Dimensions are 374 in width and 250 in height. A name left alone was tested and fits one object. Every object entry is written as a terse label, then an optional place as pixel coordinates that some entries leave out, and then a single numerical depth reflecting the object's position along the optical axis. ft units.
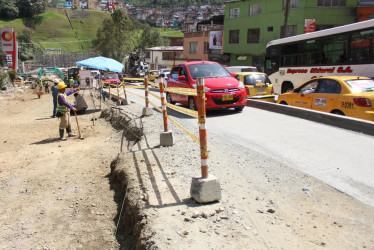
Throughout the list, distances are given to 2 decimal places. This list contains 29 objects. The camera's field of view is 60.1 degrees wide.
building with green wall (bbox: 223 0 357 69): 104.88
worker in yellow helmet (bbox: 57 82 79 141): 33.71
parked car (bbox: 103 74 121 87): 108.06
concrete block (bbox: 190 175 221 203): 12.42
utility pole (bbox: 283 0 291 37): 83.41
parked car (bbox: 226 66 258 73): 61.05
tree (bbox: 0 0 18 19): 404.98
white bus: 38.88
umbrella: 54.03
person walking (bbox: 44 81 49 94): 118.21
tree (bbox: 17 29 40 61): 275.39
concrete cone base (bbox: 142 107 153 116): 33.62
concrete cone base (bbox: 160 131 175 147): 21.29
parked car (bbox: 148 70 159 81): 128.14
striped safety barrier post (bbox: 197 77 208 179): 12.09
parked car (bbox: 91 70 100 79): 124.71
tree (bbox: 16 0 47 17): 436.35
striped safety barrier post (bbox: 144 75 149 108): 29.65
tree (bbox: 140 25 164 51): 253.65
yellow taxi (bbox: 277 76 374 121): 25.35
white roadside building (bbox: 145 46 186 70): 192.24
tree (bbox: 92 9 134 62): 200.13
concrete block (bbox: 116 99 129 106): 48.70
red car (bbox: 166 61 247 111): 32.19
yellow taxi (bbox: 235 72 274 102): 44.28
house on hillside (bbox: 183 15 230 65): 144.46
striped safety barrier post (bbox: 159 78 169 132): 20.59
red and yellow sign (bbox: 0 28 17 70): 119.96
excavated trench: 11.92
